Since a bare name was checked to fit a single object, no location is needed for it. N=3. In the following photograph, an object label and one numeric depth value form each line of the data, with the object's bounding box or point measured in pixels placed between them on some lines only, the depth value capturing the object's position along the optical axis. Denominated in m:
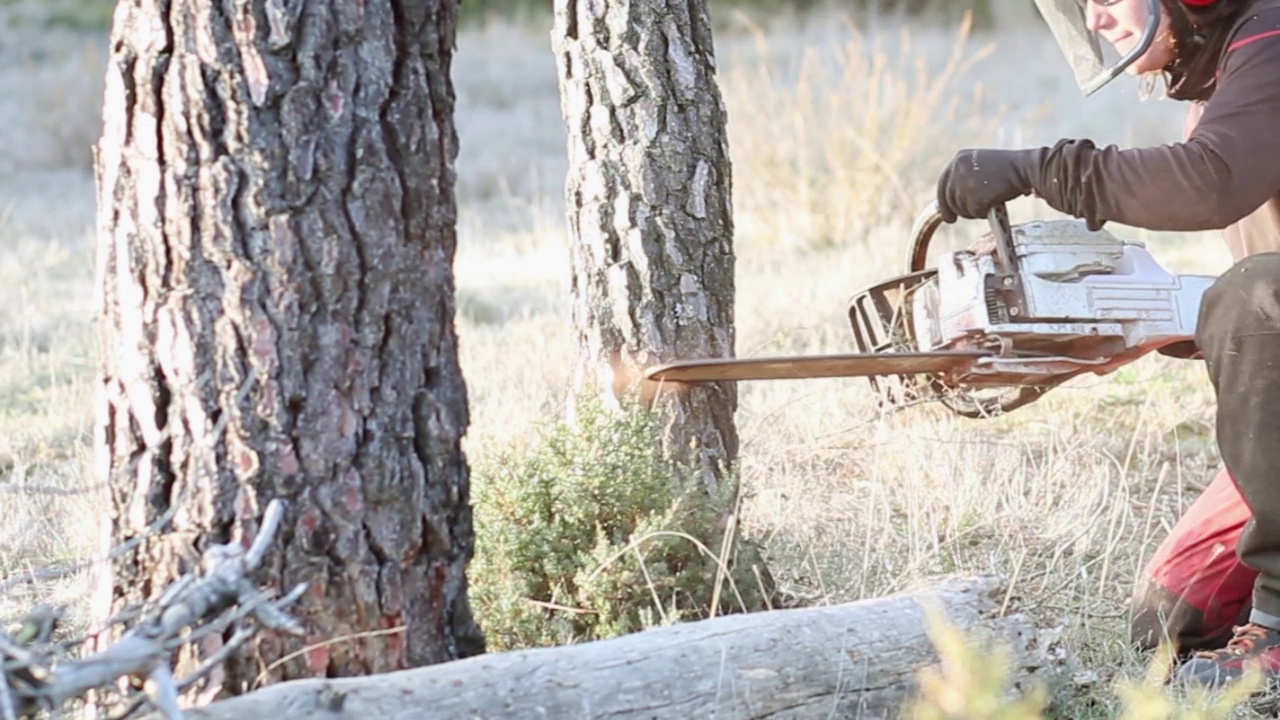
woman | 6.04
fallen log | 4.30
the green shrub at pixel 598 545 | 6.10
